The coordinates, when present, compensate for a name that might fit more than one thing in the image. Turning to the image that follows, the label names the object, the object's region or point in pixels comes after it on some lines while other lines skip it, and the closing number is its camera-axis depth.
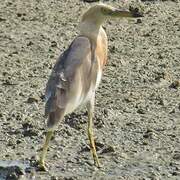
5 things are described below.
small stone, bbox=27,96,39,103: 19.75
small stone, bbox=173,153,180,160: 16.52
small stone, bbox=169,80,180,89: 20.72
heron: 14.66
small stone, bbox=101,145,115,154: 16.83
